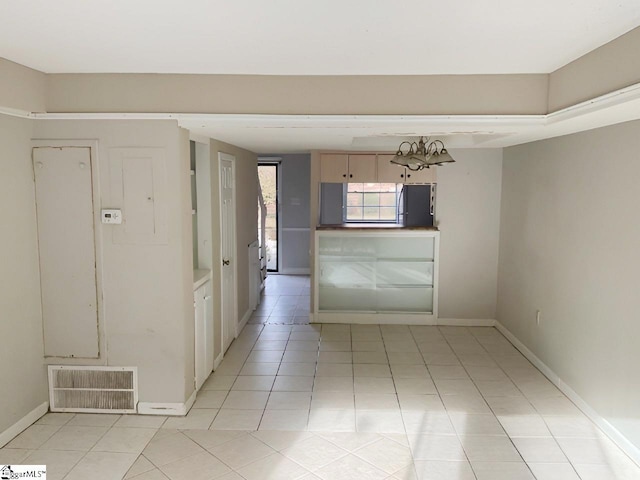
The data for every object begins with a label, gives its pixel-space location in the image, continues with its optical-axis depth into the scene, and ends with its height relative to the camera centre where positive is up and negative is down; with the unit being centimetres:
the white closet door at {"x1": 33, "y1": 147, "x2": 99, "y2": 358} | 332 -33
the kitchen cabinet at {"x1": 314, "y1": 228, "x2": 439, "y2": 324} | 568 -85
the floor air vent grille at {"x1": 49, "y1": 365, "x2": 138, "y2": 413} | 348 -130
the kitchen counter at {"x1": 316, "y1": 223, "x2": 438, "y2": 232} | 559 -28
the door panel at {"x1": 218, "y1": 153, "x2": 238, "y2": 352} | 454 -42
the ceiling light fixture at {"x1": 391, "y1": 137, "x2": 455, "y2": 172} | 394 +36
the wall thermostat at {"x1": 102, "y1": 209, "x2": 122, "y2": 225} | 333 -10
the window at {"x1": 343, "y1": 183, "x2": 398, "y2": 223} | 795 -1
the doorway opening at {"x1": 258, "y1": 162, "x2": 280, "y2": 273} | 845 -8
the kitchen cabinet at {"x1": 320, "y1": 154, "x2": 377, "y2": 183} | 568 +39
